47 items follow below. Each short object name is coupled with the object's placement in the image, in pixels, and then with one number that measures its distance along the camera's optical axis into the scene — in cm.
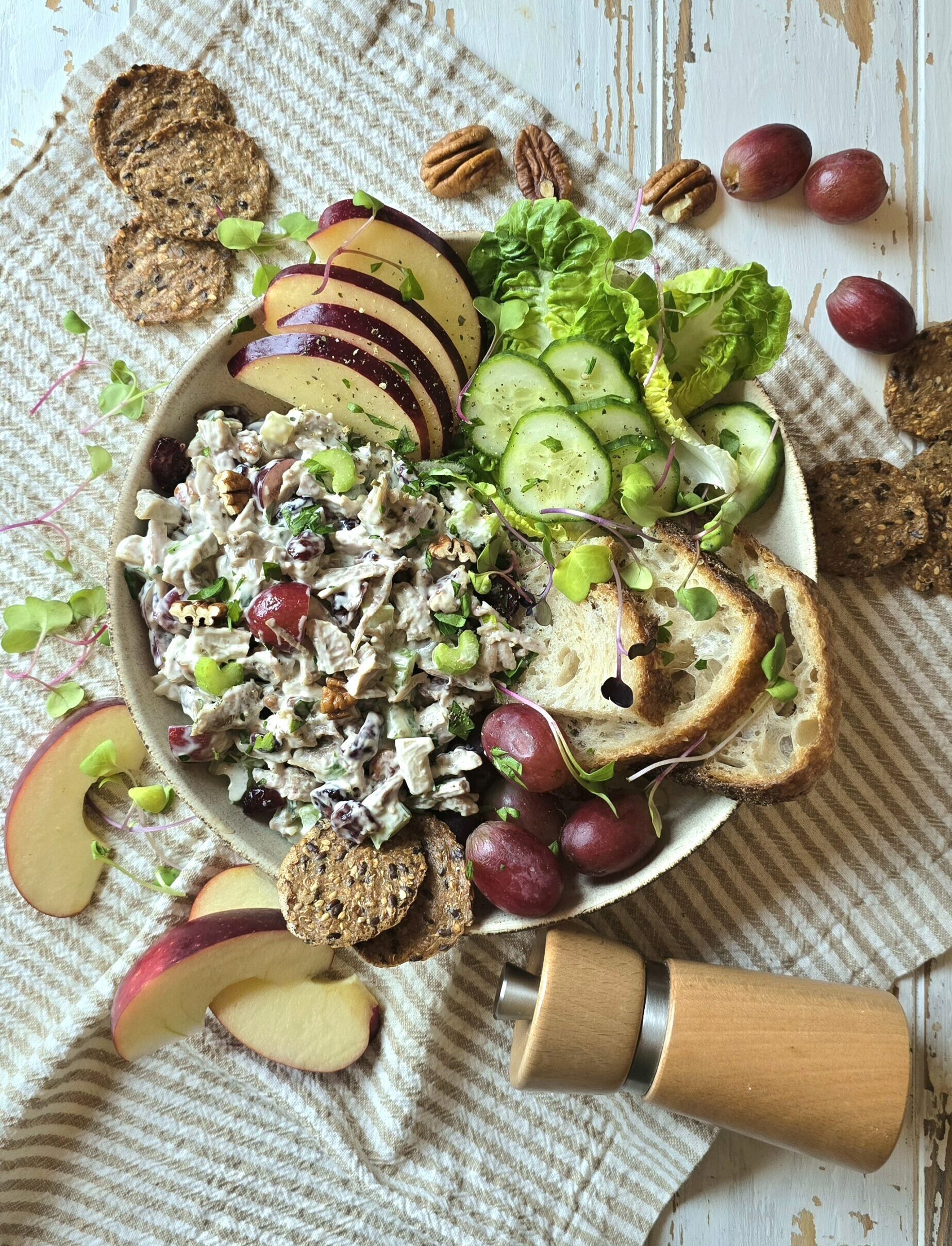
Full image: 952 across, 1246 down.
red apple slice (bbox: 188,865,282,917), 33
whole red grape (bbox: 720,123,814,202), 34
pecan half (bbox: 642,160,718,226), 34
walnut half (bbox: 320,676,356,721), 28
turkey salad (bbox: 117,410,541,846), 28
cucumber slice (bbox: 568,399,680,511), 29
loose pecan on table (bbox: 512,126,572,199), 34
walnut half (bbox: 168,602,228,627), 28
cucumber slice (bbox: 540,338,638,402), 29
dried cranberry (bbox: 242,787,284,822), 30
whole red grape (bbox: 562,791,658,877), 28
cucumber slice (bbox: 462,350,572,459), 29
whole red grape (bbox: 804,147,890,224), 34
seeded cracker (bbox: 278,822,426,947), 28
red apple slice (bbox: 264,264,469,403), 29
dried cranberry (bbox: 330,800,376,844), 28
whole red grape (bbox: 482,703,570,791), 28
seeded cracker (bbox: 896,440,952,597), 33
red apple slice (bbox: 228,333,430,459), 29
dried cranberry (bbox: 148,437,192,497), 30
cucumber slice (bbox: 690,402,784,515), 29
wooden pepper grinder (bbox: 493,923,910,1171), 29
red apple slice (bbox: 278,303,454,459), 29
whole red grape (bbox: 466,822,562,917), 28
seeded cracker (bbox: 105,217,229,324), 34
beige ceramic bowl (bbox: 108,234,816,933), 29
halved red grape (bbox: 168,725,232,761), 29
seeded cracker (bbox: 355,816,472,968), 29
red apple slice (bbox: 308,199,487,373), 30
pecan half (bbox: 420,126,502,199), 34
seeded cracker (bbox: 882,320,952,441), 34
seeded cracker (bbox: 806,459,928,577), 33
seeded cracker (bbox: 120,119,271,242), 34
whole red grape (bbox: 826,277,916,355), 33
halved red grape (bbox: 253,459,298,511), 29
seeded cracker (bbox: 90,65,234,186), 34
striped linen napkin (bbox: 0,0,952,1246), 33
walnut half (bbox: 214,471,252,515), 29
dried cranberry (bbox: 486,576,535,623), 30
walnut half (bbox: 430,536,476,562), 29
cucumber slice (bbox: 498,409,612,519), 28
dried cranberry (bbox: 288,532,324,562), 28
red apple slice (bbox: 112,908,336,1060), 31
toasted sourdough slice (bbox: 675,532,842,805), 28
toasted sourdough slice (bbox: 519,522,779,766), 28
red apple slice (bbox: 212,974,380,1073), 32
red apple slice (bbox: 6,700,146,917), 33
